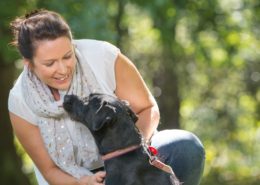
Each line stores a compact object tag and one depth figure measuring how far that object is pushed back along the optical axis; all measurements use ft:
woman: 25.54
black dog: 23.94
